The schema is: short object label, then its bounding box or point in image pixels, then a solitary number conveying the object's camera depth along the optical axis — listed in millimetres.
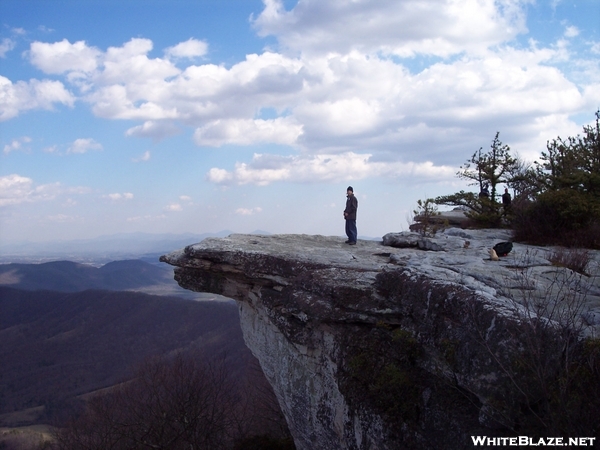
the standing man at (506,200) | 19672
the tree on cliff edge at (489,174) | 22266
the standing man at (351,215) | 14125
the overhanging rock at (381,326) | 7078
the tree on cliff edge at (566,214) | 14680
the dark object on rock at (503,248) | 11672
